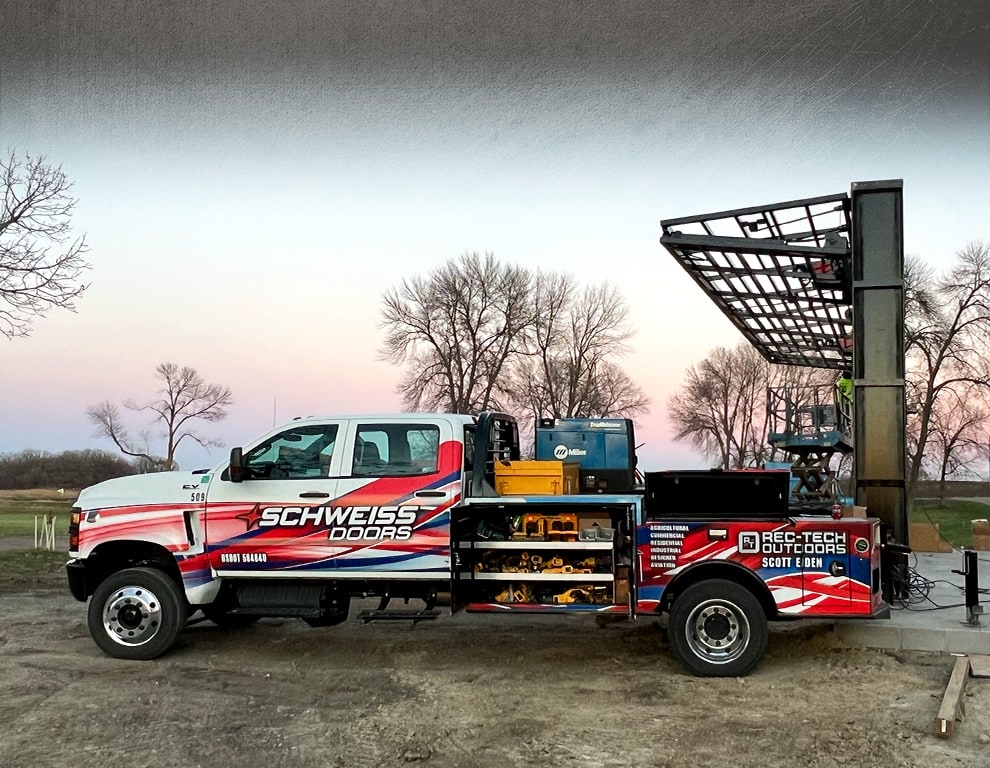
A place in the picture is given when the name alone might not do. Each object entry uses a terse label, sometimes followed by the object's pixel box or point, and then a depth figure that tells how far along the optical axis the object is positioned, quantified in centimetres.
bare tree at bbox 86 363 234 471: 4189
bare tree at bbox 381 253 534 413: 3909
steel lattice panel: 1126
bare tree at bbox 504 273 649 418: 4031
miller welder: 913
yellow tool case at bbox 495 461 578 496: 848
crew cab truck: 783
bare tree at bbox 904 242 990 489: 3453
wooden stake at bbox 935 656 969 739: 623
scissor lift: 2586
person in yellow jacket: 1709
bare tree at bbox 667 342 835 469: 4994
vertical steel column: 1068
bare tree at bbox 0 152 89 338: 1900
